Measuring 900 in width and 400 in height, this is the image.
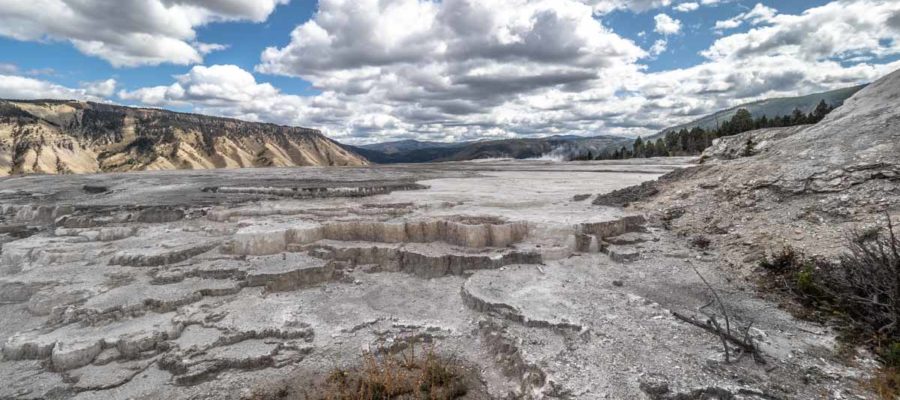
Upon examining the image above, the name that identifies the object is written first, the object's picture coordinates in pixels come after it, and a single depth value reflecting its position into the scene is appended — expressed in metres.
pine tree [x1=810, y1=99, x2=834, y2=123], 54.41
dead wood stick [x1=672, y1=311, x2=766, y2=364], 6.95
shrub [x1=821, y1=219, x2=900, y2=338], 7.05
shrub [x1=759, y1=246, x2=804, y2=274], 9.68
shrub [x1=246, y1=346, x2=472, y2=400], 7.56
